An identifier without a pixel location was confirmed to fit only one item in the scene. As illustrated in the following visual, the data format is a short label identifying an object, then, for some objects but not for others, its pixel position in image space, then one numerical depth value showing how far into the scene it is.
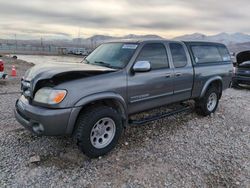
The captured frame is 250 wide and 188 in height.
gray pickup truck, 2.67
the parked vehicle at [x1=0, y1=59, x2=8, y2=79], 7.00
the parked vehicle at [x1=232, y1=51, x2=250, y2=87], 7.73
